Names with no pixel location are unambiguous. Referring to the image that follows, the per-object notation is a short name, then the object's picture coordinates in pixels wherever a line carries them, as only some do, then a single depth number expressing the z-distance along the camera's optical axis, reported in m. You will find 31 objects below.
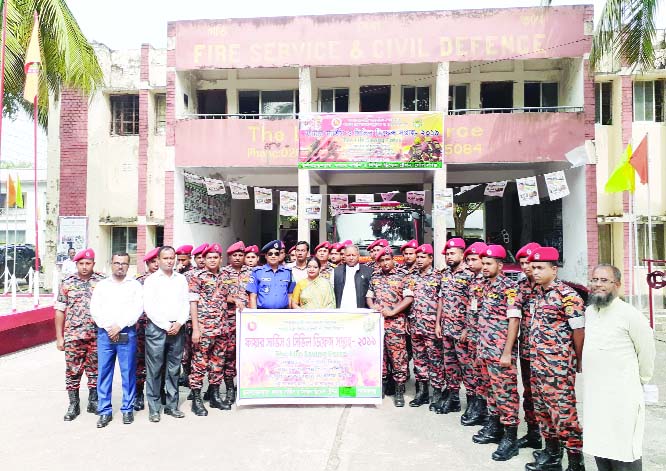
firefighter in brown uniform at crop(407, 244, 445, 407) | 5.07
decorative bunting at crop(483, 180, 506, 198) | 12.62
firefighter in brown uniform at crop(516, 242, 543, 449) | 3.92
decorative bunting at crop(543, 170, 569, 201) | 11.01
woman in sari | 5.38
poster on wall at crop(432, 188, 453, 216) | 11.73
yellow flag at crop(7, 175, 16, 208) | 14.32
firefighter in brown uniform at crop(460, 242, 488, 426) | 4.57
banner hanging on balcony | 11.88
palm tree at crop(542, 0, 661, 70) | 8.53
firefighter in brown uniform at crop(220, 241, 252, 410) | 5.18
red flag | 8.95
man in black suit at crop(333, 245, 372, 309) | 5.39
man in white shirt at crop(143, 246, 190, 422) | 4.74
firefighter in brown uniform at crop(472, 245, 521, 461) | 3.91
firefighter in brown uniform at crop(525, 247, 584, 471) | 3.47
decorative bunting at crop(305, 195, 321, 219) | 12.12
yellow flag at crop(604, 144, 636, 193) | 9.36
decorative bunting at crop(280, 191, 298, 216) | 13.00
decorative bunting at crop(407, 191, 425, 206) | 13.71
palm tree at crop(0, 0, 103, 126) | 9.66
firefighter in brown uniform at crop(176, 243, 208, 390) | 5.25
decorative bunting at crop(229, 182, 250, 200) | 13.65
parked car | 18.25
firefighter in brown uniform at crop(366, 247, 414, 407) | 5.18
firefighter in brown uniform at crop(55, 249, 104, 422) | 4.80
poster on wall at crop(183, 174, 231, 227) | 13.30
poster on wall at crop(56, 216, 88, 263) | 14.19
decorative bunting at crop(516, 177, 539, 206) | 11.24
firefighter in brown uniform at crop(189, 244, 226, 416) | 4.97
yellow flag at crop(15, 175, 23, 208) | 14.01
